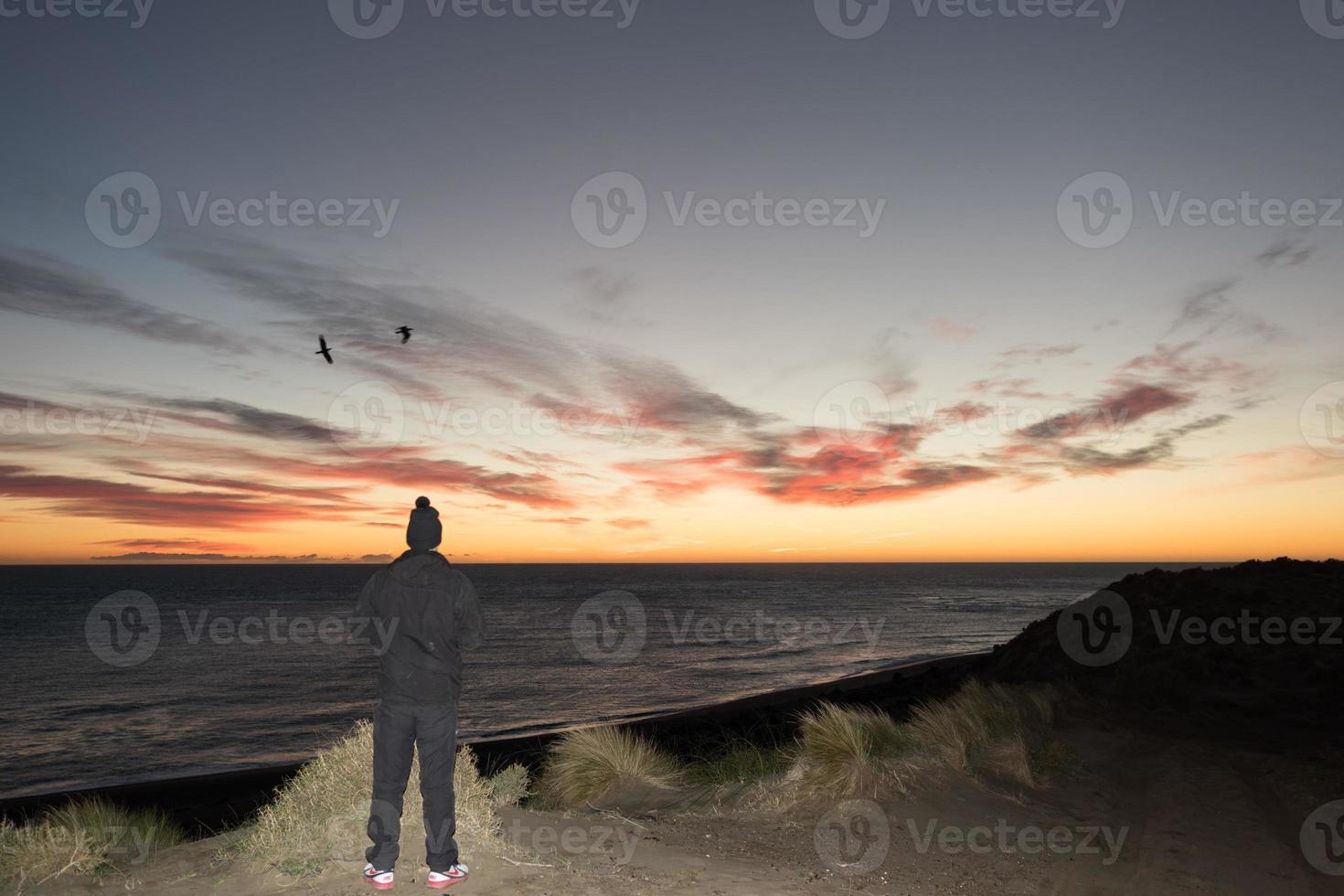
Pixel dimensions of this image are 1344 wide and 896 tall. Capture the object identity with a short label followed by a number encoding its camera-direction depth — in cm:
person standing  536
